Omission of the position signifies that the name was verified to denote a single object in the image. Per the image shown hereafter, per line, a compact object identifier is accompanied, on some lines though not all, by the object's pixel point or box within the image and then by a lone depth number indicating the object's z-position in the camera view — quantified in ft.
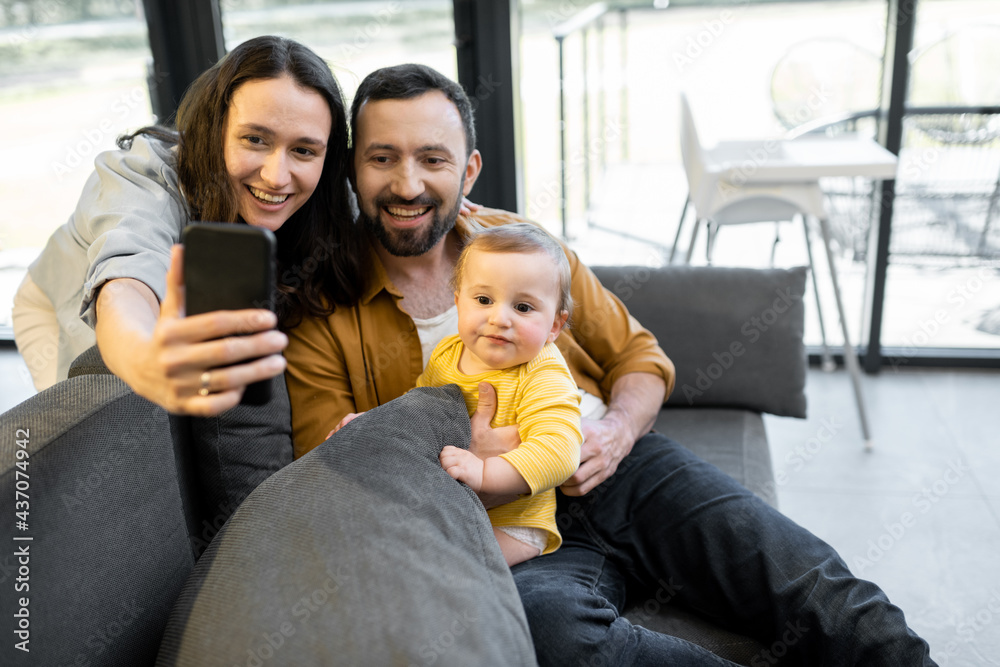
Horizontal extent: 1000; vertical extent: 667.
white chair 7.56
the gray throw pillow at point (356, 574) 2.81
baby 4.03
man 3.94
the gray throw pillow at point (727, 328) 6.53
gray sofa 2.88
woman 3.81
